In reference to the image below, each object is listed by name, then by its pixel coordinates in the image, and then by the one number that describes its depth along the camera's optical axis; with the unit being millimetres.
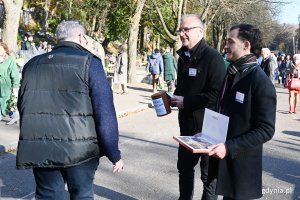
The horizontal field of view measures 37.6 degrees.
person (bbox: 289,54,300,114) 12844
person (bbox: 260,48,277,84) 11078
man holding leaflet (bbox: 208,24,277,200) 2904
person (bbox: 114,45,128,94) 16172
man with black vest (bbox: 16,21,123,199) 3049
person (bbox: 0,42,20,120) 8516
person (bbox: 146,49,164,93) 17516
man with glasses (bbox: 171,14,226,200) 4004
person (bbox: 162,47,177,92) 17031
